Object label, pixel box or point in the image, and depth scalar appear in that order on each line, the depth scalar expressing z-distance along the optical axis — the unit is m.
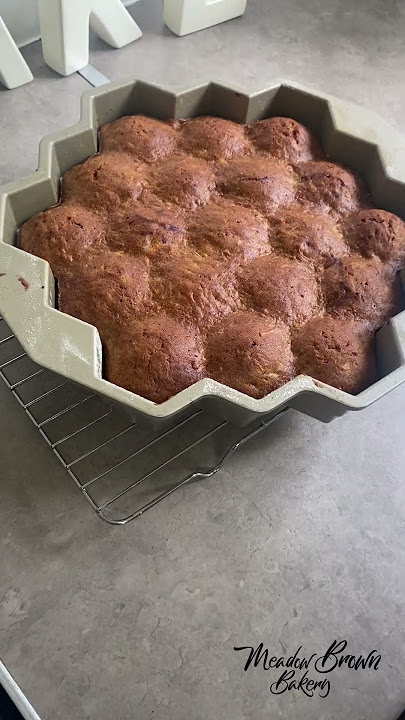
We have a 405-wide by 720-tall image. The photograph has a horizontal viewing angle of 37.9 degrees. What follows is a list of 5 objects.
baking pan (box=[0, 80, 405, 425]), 0.29
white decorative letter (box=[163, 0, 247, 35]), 0.54
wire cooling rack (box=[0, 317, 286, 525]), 0.33
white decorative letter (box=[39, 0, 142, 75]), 0.47
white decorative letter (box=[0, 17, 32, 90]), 0.48
